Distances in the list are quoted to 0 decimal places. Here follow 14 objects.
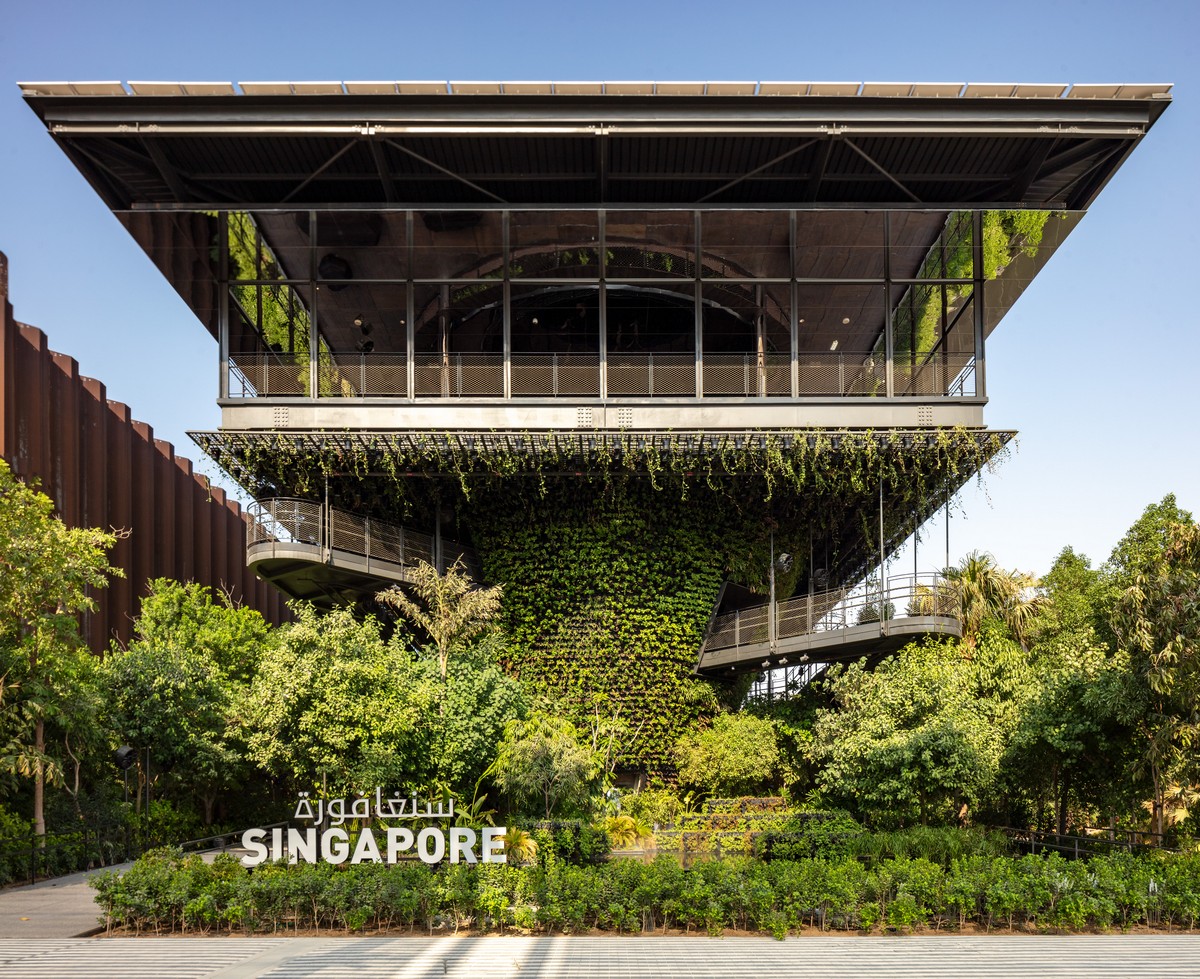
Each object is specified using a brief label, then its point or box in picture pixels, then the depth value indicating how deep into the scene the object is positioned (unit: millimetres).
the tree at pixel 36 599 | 20438
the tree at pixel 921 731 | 21141
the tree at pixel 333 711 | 19344
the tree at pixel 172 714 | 24797
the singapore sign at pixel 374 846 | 16109
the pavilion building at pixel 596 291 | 24016
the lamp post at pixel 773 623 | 28203
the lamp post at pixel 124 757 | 21359
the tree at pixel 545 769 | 20438
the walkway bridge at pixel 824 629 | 26828
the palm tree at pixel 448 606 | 24203
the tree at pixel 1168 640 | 18656
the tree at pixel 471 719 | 21625
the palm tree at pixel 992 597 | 34344
